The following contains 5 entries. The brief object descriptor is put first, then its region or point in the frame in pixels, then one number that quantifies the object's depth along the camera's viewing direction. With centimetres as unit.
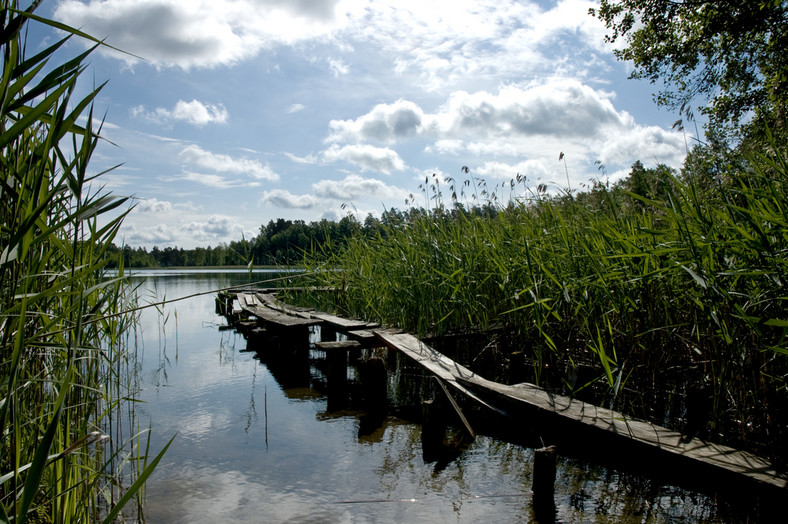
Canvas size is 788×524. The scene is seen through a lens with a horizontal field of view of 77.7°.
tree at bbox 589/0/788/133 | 1080
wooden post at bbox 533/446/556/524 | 289
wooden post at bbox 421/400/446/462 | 386
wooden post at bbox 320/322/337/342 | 778
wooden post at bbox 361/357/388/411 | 514
